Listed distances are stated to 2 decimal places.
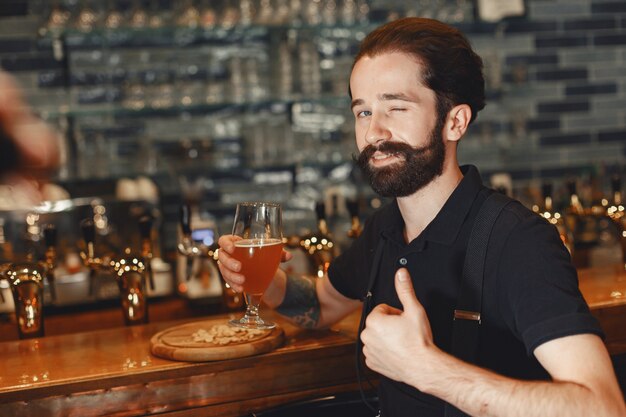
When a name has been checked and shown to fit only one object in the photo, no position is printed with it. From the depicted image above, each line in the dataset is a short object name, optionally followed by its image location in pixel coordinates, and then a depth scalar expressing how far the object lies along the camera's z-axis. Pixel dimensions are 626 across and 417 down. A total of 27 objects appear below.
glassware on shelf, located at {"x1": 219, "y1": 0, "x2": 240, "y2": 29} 4.67
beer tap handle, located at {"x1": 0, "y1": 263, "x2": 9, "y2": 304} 2.54
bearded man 1.60
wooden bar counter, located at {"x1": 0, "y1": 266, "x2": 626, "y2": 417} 2.04
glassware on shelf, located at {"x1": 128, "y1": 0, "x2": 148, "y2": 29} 4.61
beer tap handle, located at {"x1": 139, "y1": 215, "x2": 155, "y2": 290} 2.91
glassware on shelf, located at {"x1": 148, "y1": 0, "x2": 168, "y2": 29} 4.64
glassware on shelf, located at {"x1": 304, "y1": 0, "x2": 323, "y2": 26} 4.79
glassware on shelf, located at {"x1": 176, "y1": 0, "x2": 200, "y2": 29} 4.66
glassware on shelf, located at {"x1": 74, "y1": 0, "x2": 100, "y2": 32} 4.53
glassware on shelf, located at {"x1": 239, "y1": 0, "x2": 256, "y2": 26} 4.70
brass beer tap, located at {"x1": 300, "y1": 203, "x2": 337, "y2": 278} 2.93
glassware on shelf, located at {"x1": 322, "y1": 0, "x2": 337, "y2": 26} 4.81
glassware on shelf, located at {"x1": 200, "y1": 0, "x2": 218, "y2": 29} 4.65
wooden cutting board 2.14
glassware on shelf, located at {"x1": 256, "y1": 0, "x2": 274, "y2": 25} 4.72
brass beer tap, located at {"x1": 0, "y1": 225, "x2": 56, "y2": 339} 2.53
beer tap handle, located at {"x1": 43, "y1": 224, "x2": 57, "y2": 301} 2.91
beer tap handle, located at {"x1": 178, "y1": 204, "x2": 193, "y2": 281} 2.99
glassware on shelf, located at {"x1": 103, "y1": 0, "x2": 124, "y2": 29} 4.56
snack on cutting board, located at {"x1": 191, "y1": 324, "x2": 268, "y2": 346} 2.21
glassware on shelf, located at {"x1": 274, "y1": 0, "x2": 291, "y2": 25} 4.75
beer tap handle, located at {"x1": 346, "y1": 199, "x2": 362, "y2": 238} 3.15
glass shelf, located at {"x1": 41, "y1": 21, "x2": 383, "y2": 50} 4.63
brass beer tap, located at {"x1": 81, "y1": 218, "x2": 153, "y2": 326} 2.62
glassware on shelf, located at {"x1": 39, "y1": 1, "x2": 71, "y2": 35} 4.51
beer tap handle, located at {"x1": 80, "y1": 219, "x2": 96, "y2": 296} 2.87
